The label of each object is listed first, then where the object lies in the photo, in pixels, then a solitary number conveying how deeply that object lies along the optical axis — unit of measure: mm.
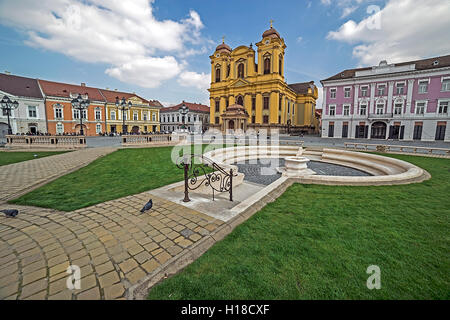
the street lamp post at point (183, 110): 18703
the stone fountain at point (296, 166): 9883
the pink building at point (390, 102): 27406
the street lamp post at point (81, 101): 17625
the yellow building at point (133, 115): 44594
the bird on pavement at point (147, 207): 4281
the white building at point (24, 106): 32656
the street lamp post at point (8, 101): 17700
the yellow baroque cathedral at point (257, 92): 38062
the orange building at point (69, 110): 37094
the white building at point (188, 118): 62406
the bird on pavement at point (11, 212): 3958
